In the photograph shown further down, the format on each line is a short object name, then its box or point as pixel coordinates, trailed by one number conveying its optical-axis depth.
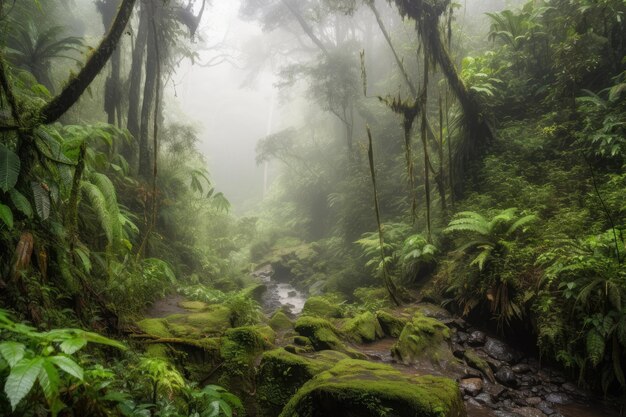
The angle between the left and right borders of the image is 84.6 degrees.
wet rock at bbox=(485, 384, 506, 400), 4.04
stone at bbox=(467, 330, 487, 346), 5.18
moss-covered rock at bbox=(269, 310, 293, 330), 6.19
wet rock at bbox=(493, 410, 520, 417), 3.67
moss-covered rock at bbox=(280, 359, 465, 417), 2.66
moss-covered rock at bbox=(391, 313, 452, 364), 4.85
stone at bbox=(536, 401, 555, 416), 3.70
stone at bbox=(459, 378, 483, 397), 4.07
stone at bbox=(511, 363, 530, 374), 4.48
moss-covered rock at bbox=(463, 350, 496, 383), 4.44
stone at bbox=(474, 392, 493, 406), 3.90
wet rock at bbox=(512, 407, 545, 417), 3.68
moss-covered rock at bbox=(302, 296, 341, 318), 6.87
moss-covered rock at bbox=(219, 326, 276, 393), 3.89
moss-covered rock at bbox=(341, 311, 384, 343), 5.53
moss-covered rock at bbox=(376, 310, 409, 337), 5.76
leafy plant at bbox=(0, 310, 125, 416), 1.47
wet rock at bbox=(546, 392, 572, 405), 3.88
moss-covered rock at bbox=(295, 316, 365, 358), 4.91
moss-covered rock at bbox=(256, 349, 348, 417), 3.50
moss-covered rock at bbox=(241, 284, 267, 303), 9.86
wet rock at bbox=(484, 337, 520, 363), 4.75
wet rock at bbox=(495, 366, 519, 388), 4.28
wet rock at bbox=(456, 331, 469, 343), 5.27
